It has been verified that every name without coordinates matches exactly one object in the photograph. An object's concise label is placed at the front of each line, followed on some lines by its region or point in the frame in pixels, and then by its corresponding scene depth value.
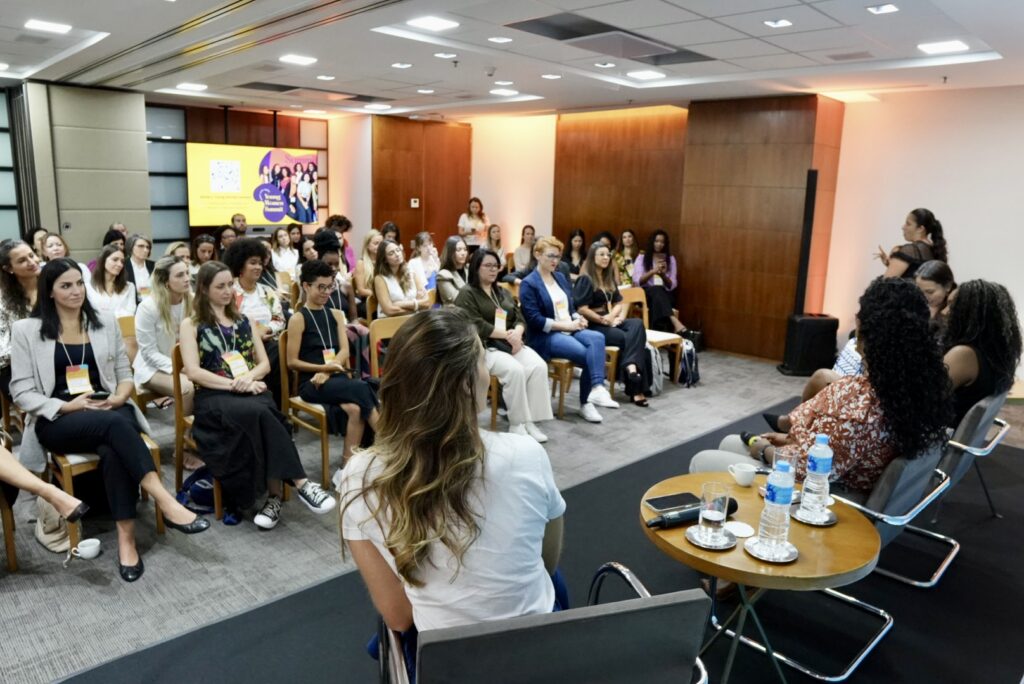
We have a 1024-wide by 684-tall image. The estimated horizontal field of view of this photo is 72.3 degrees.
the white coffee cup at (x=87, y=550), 3.06
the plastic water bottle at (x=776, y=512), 2.07
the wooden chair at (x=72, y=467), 3.04
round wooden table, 1.98
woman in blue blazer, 5.47
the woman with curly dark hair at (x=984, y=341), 3.19
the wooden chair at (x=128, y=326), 4.44
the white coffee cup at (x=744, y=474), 2.55
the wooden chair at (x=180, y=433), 3.54
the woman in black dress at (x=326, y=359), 3.90
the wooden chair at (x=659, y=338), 6.26
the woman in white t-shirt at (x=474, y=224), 11.14
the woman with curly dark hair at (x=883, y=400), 2.48
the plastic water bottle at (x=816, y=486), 2.29
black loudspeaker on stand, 7.11
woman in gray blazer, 3.06
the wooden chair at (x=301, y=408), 3.89
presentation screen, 10.61
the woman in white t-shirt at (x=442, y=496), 1.41
